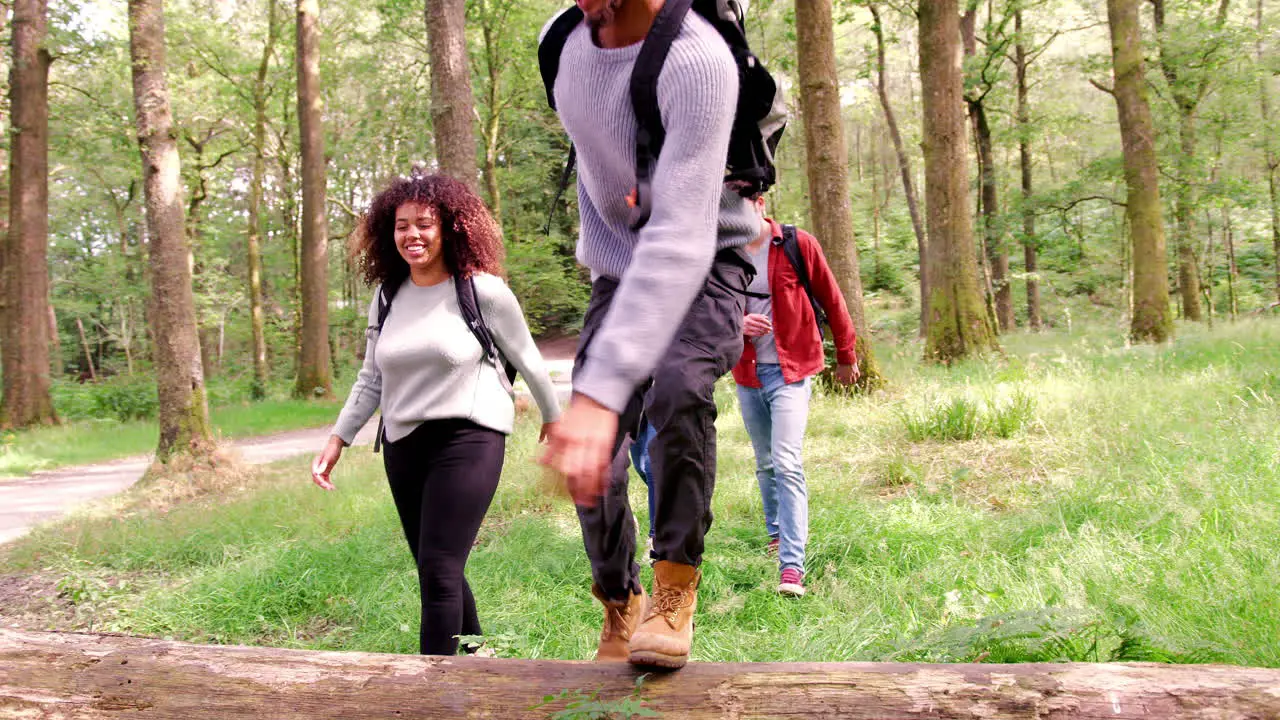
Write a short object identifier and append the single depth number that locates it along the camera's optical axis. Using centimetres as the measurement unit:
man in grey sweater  163
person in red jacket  440
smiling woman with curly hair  327
